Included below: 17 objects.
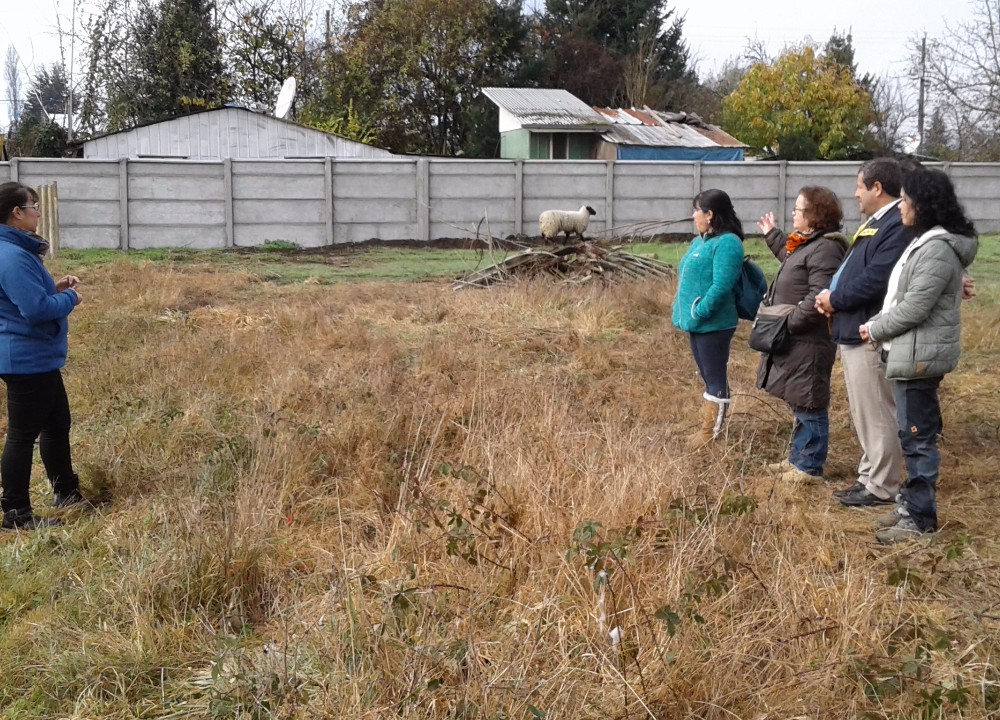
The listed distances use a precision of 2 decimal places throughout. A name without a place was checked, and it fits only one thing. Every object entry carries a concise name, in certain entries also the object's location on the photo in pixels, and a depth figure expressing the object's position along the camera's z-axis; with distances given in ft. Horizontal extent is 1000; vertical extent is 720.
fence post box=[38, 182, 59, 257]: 60.13
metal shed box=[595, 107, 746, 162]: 98.07
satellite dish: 88.28
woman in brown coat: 16.03
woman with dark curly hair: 13.35
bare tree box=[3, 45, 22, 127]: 188.96
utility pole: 146.41
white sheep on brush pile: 63.41
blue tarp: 98.12
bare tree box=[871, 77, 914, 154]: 148.77
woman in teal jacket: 17.56
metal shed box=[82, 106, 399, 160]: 82.99
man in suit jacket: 14.48
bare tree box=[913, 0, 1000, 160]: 94.84
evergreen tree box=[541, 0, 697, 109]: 128.57
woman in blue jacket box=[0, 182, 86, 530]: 14.42
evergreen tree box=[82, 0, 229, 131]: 106.11
